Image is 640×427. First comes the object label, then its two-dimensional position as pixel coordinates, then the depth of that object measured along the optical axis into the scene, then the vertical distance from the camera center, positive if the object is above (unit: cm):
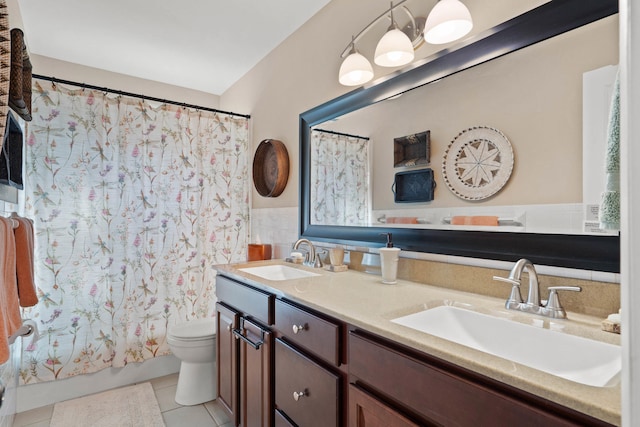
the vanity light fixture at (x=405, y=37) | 124 +72
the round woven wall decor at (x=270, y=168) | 245 +34
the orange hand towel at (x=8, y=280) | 116 -25
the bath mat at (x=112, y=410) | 199 -125
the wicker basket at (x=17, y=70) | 127 +53
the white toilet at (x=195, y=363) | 215 -100
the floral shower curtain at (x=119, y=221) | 218 -7
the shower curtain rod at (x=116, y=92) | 214 +84
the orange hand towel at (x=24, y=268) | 139 -24
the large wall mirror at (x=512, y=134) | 99 +29
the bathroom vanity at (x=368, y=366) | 64 -39
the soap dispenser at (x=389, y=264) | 146 -22
